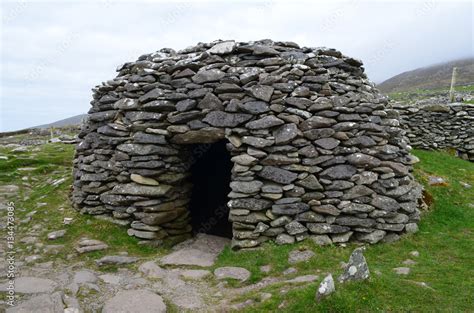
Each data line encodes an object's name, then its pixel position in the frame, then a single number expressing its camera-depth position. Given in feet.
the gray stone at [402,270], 20.43
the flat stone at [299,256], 23.58
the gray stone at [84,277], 21.51
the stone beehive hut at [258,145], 26.11
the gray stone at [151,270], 22.77
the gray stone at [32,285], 19.75
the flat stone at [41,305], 17.65
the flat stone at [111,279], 21.75
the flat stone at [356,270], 17.43
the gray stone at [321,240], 25.35
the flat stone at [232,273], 22.10
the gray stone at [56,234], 27.27
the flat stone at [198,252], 24.82
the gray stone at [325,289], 16.62
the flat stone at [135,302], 18.42
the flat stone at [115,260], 24.31
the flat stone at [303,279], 20.21
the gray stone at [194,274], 22.50
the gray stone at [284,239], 25.59
